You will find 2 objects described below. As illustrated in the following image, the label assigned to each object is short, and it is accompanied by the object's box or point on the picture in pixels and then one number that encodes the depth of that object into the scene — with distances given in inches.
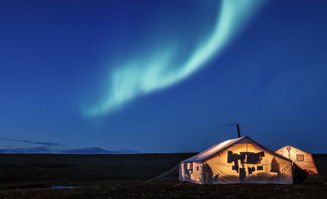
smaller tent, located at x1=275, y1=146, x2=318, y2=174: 1201.5
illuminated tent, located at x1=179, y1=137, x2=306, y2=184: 769.6
